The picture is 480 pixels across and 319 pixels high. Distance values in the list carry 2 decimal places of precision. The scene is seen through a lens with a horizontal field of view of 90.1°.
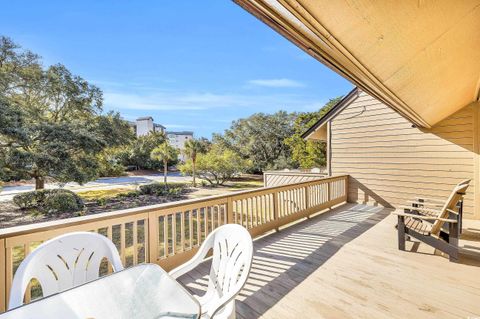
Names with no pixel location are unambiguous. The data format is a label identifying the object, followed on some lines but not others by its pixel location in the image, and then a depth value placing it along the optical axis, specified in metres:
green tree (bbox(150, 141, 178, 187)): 20.23
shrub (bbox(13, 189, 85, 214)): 10.30
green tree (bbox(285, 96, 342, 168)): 16.55
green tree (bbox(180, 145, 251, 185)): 18.27
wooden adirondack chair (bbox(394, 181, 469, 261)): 3.02
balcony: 2.12
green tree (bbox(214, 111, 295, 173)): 23.78
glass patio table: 1.23
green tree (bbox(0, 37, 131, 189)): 9.82
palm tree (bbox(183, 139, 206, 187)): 18.58
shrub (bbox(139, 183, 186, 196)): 14.95
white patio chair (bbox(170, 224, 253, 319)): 1.44
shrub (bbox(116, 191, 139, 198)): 13.91
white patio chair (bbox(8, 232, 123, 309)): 1.46
